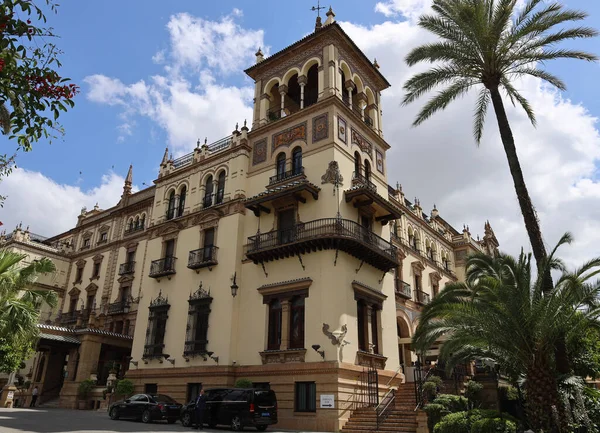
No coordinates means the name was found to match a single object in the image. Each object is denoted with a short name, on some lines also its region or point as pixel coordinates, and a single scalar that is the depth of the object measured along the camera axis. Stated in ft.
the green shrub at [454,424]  47.65
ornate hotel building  72.84
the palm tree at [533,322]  42.88
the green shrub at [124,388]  87.71
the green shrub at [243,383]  72.37
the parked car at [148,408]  70.74
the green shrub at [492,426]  45.06
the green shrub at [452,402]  55.93
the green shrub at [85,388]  95.76
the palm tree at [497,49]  55.06
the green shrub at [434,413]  54.19
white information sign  65.26
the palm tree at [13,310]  58.80
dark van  59.72
